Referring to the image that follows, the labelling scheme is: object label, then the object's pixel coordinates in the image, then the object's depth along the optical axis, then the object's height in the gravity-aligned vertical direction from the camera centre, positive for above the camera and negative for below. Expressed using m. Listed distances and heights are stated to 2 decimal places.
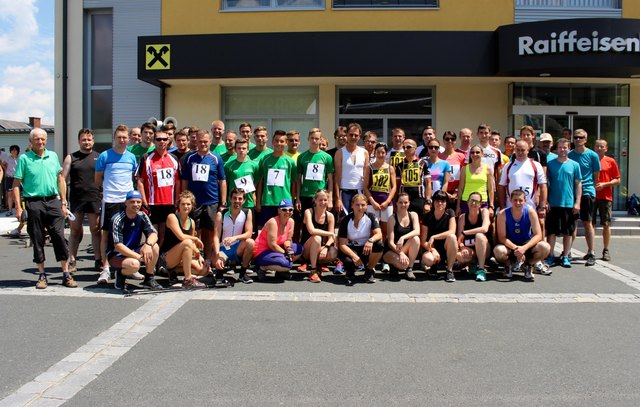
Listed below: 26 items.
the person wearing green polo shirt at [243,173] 7.97 +0.44
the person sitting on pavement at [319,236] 7.64 -0.42
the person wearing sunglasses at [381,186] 8.00 +0.27
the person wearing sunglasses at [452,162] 8.56 +0.66
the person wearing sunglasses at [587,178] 9.12 +0.45
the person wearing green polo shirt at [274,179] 8.02 +0.36
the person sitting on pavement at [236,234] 7.51 -0.40
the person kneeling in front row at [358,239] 7.52 -0.45
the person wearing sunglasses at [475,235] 7.75 -0.41
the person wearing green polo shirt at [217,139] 9.05 +1.05
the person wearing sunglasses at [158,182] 7.53 +0.29
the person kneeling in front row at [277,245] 7.52 -0.53
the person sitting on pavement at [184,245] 7.01 -0.51
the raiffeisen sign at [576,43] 12.38 +3.54
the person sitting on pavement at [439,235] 7.72 -0.40
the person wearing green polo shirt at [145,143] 8.56 +0.94
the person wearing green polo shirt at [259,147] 8.42 +0.86
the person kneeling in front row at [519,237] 7.66 -0.43
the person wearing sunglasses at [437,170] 8.30 +0.51
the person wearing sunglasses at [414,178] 8.09 +0.39
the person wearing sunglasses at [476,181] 8.07 +0.34
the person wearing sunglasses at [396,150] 8.32 +0.82
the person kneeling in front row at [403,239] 7.68 -0.46
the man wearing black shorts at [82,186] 8.02 +0.25
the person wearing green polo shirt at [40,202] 7.11 +0.02
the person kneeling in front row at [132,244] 6.75 -0.48
